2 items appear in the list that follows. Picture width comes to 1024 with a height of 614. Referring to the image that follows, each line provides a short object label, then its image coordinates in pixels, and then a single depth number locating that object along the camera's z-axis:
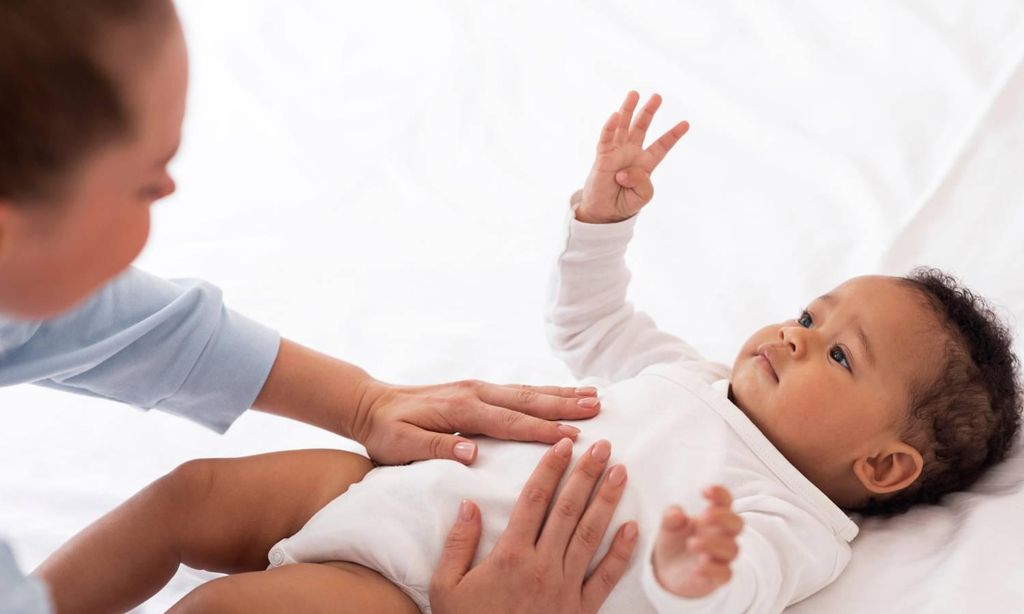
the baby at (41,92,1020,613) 1.05
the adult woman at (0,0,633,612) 0.66
